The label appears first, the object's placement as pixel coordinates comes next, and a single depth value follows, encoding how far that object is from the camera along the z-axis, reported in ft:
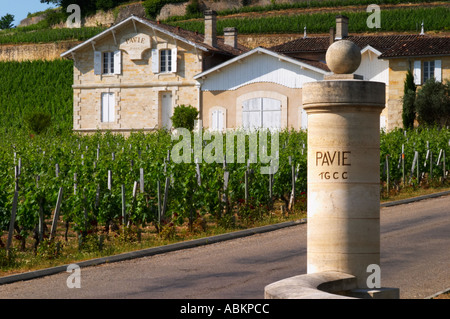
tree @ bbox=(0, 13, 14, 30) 412.36
